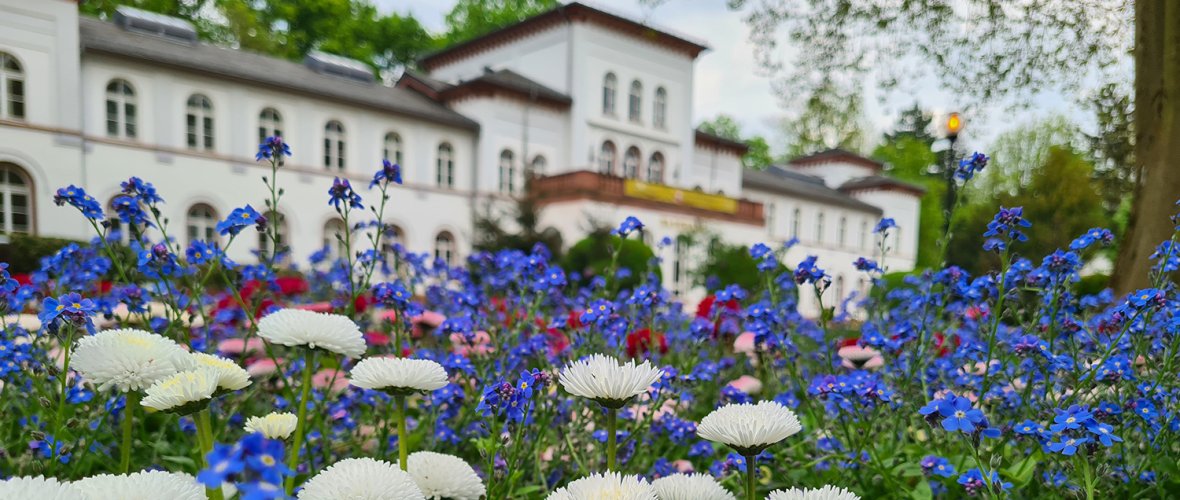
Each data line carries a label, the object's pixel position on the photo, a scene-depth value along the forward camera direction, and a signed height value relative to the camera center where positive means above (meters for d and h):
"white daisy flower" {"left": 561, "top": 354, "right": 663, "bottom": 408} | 0.96 -0.25
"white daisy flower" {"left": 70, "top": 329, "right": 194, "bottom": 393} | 0.96 -0.24
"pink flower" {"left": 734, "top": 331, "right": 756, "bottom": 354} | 2.69 -0.51
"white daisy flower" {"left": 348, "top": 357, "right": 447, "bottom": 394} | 1.04 -0.27
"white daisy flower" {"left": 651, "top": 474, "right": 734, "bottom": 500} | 0.94 -0.40
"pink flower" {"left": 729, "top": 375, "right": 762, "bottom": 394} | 2.45 -0.63
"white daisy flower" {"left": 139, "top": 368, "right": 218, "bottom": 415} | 0.84 -0.24
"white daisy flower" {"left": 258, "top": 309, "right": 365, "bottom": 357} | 1.05 -0.20
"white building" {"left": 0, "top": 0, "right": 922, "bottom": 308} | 13.92 +2.27
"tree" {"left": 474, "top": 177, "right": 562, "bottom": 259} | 14.25 -0.42
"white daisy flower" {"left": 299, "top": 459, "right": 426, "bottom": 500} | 0.79 -0.34
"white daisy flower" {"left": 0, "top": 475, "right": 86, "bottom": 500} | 0.60 -0.27
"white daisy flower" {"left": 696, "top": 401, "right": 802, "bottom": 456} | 0.92 -0.30
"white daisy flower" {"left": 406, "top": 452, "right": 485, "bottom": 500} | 1.06 -0.44
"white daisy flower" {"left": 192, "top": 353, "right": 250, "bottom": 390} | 0.95 -0.25
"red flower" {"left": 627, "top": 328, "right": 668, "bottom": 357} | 2.60 -0.51
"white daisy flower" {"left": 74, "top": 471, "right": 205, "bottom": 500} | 0.70 -0.31
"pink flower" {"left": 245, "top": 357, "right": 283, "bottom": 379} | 2.38 -0.60
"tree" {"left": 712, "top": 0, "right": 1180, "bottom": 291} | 3.85 +1.69
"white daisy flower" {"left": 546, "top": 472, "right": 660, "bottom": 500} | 0.79 -0.34
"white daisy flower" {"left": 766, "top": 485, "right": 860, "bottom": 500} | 0.87 -0.37
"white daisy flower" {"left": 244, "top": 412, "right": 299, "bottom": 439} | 1.00 -0.34
